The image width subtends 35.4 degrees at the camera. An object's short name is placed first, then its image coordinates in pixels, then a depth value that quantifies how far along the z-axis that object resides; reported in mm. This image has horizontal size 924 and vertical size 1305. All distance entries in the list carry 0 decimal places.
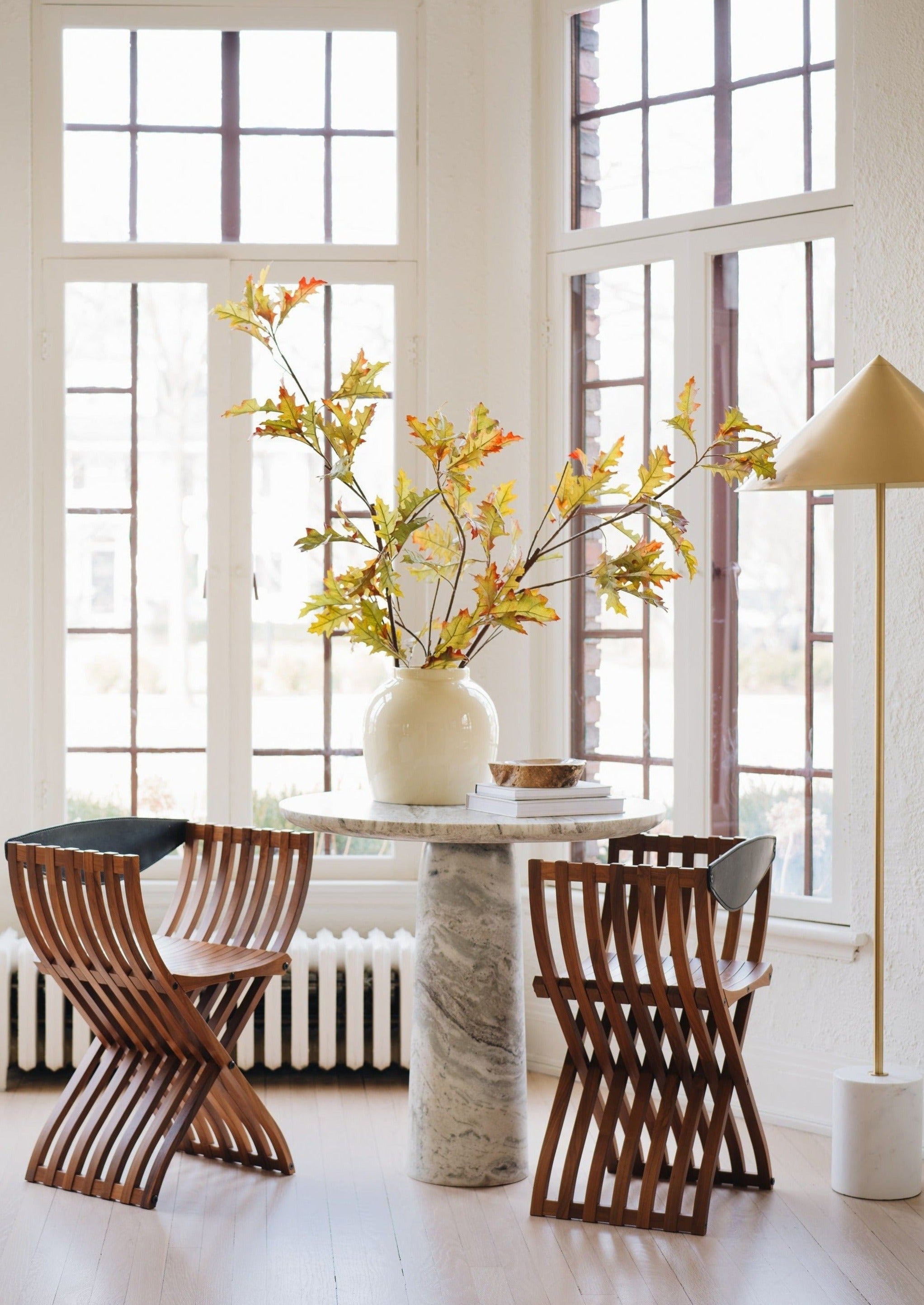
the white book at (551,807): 3273
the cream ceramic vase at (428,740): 3498
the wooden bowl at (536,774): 3338
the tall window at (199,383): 4672
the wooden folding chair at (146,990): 3322
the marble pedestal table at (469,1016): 3447
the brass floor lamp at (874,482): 3420
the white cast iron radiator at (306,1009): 4312
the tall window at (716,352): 4129
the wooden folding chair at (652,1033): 3104
